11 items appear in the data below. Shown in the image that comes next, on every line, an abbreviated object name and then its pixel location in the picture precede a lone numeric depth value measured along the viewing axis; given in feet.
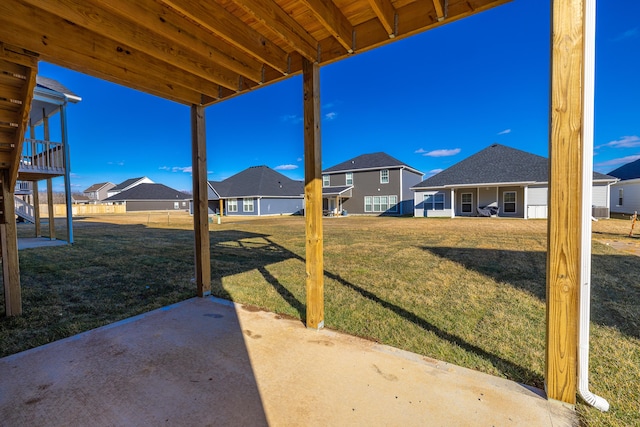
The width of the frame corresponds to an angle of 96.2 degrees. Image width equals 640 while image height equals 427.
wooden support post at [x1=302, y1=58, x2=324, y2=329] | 9.73
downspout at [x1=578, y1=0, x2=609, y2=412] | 5.88
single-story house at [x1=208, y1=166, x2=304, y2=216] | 103.09
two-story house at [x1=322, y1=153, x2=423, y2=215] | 90.43
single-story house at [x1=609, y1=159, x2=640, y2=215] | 66.73
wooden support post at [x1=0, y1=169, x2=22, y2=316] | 11.06
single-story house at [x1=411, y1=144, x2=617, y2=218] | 61.72
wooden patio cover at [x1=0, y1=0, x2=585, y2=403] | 5.92
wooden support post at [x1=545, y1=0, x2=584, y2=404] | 5.78
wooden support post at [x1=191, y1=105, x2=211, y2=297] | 13.20
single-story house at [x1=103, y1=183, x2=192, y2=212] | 147.54
